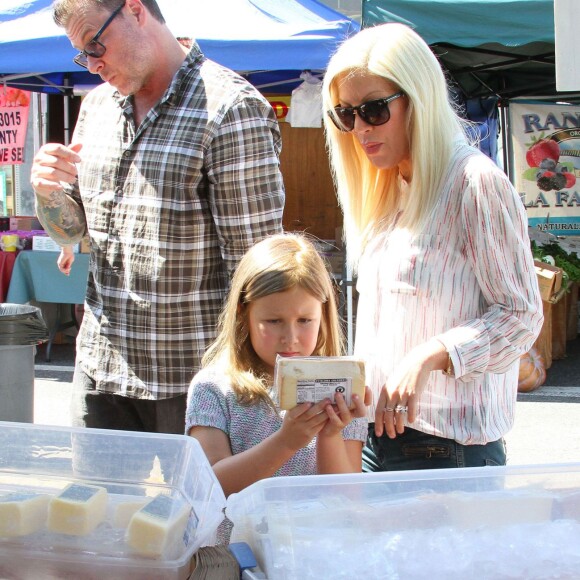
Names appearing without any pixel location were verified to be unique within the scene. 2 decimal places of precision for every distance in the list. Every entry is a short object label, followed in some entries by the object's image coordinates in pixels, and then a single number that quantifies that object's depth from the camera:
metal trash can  4.43
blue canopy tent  5.89
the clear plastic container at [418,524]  1.02
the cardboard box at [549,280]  6.30
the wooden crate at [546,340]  6.71
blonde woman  1.72
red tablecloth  7.36
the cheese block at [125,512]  1.10
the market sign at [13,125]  8.13
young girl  1.72
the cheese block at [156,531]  1.03
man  2.23
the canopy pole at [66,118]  8.76
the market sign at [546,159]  7.26
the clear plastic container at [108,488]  1.04
